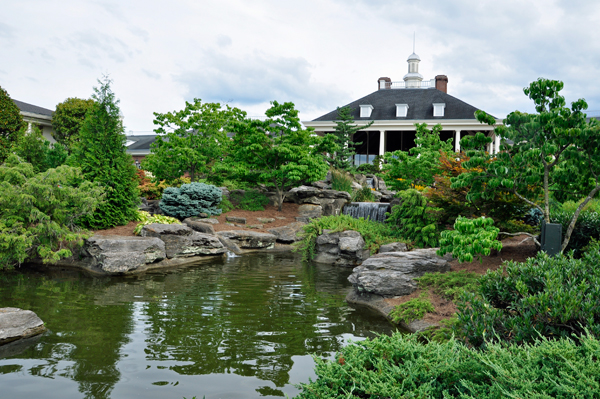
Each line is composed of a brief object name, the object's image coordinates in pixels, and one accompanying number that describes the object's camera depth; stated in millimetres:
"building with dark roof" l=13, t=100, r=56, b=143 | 36788
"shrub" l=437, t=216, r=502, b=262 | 5938
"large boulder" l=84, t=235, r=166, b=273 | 10820
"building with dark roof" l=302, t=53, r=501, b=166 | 35750
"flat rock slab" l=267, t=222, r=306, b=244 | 16562
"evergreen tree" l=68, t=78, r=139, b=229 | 13719
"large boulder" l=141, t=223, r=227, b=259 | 12867
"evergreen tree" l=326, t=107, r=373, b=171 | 30750
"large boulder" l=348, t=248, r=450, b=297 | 8391
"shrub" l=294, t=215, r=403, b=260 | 13024
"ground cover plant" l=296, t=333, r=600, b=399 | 2420
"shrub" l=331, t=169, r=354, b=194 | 23469
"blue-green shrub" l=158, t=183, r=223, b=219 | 17406
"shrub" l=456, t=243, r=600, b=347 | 3615
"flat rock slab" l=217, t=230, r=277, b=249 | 15211
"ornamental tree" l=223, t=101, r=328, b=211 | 19328
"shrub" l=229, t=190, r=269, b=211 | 20484
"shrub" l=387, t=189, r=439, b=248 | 11219
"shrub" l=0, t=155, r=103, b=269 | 10422
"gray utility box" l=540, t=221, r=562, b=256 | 6895
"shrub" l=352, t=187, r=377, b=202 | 23294
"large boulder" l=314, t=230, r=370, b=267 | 12516
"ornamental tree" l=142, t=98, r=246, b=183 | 21328
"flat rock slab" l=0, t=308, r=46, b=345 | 6086
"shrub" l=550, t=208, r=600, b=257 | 8141
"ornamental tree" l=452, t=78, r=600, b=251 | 6785
